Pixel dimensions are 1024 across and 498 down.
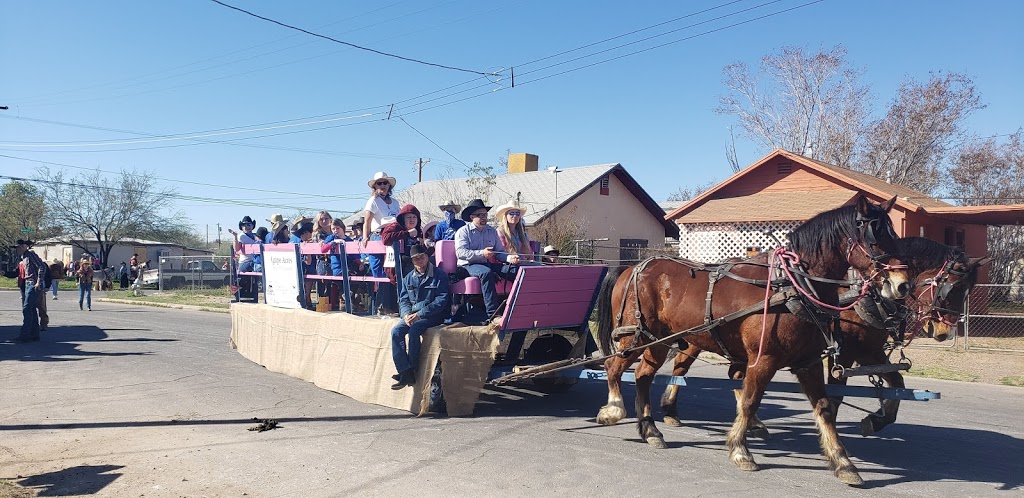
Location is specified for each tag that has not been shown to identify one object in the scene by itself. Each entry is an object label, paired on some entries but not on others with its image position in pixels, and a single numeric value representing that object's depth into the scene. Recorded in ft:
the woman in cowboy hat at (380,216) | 30.19
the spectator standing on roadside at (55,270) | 61.31
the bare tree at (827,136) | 97.30
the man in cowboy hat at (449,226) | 29.66
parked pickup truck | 112.06
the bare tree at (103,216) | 150.66
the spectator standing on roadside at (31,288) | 43.73
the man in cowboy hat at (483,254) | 25.54
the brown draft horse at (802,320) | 17.87
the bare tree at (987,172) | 97.71
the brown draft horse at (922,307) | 20.03
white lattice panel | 63.41
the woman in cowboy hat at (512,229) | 28.40
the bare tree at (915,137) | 92.99
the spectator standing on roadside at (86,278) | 73.05
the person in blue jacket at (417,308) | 25.04
